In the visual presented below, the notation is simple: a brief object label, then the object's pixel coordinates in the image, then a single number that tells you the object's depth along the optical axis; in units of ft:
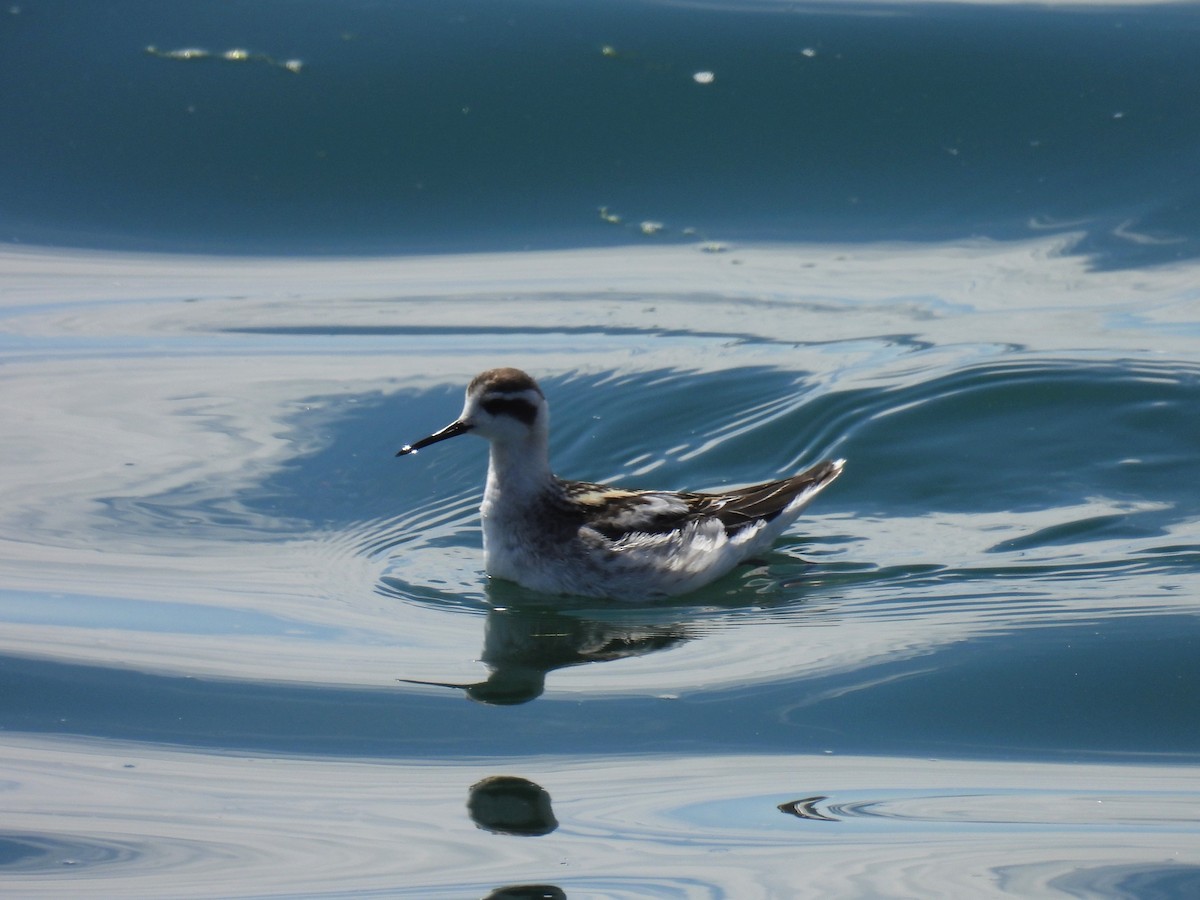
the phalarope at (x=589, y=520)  46.34
